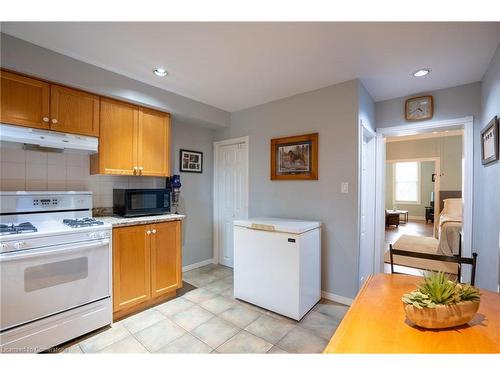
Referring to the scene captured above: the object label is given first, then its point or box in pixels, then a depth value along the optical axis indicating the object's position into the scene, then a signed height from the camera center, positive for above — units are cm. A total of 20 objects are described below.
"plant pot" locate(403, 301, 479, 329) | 82 -46
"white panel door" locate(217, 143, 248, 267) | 346 -9
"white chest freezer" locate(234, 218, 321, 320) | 214 -78
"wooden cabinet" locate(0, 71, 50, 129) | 173 +66
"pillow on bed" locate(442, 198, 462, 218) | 520 -46
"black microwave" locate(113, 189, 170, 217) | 238 -19
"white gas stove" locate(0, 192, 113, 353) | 155 -67
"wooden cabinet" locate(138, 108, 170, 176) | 255 +49
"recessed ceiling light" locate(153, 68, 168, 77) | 222 +113
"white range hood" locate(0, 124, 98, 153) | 174 +38
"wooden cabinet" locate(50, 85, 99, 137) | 197 +67
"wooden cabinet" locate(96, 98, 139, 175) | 226 +49
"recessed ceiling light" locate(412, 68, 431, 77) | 221 +113
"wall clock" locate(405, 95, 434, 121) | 268 +95
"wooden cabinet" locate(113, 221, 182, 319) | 214 -82
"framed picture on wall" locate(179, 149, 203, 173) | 334 +37
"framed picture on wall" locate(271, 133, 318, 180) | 268 +36
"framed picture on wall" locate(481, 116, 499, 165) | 181 +40
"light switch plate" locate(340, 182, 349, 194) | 246 +0
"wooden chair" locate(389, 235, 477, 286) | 133 -44
